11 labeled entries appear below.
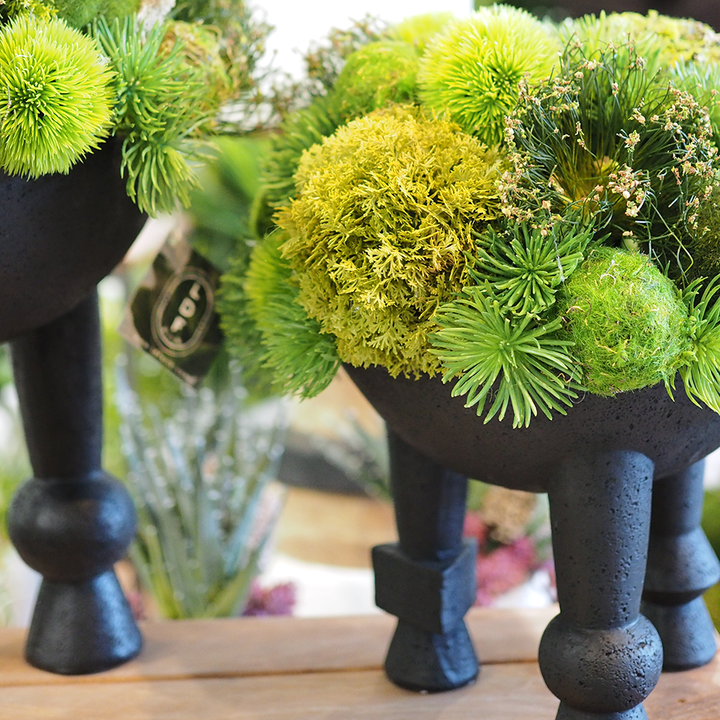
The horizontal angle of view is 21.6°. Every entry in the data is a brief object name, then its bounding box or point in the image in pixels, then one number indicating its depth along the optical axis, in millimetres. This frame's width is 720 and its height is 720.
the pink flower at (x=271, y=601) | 1684
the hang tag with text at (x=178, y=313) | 1104
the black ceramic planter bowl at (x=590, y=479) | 921
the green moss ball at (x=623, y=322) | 865
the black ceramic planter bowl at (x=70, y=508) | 1073
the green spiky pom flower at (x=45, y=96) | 905
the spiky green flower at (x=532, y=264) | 879
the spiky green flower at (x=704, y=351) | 883
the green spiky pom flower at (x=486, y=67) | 928
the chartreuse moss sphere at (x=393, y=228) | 899
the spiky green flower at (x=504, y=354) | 876
